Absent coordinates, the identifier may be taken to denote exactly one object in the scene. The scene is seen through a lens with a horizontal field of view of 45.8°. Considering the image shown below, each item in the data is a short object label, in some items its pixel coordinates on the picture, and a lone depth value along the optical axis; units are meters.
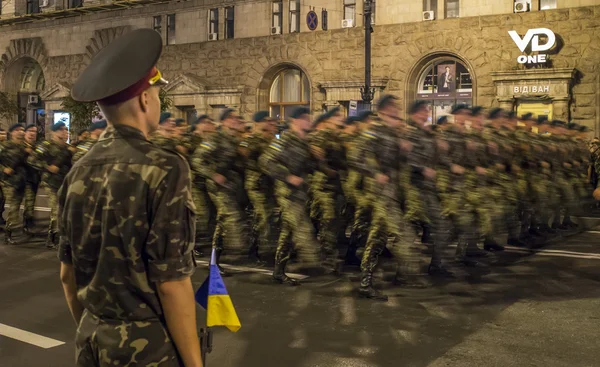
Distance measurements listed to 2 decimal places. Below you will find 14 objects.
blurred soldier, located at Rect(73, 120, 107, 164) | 10.62
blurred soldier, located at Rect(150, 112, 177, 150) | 11.42
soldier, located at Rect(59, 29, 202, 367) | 2.25
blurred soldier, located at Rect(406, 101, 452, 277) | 8.38
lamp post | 23.50
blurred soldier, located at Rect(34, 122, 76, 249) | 11.51
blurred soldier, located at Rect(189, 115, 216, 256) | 10.28
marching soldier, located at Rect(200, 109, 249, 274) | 9.80
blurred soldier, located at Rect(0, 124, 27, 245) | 12.40
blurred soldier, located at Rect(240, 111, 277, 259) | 9.88
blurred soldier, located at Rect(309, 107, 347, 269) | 10.05
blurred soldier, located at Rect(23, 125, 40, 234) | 13.10
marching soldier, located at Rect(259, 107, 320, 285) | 8.72
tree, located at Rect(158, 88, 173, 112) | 29.89
